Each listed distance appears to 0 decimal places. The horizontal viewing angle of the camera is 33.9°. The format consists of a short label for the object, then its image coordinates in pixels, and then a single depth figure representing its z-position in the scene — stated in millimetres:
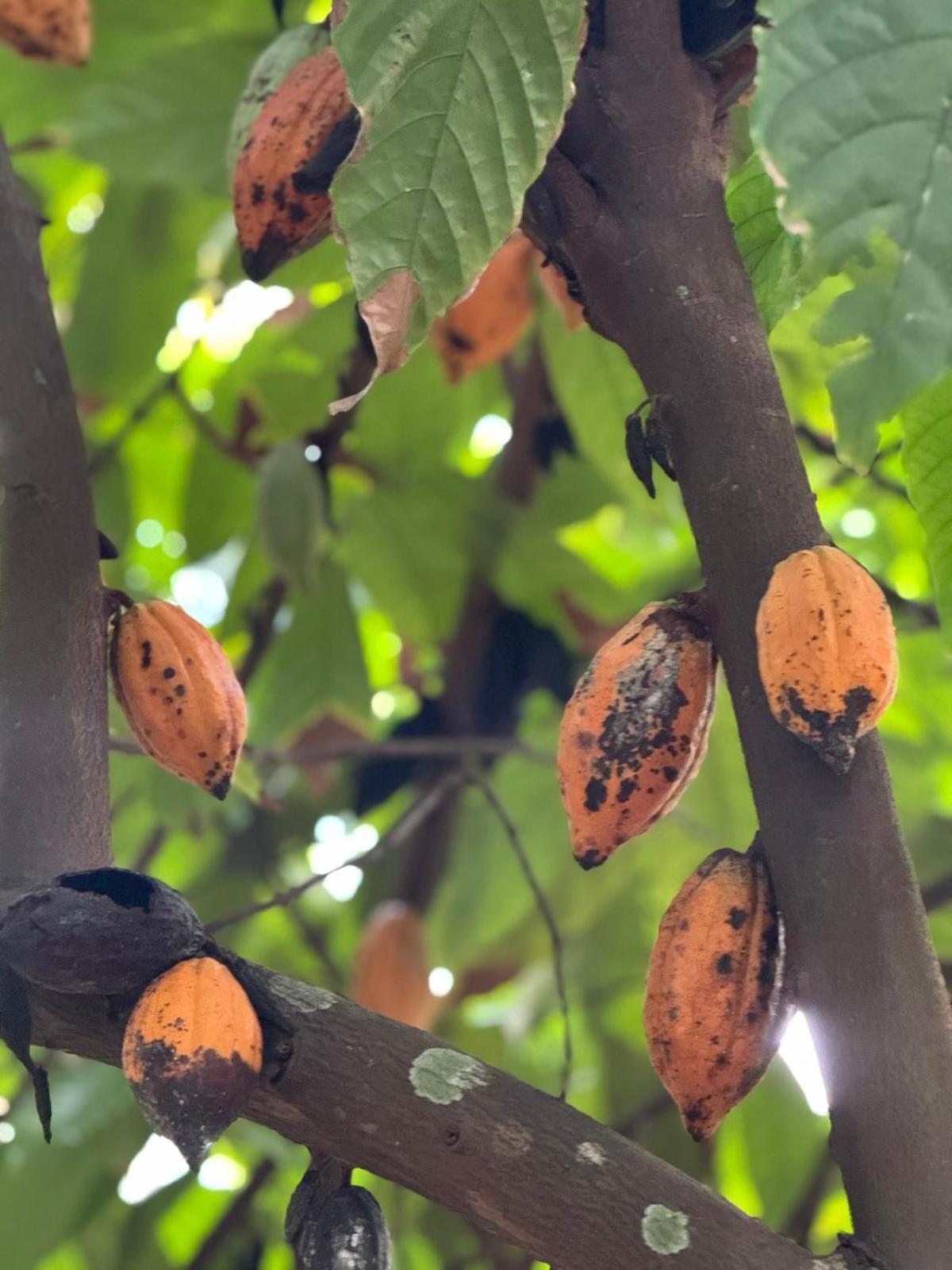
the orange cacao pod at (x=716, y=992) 806
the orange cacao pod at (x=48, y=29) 1361
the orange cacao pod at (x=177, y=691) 949
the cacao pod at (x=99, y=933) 753
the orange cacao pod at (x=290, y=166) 1059
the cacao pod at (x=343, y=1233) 800
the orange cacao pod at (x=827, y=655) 775
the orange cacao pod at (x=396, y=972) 2102
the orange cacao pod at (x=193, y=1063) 737
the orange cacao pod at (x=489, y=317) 1666
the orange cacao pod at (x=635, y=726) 833
